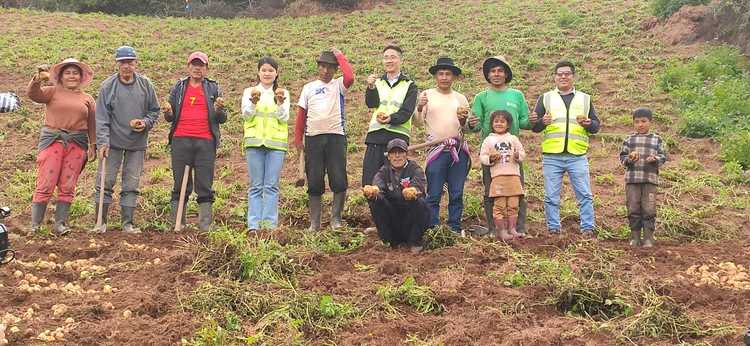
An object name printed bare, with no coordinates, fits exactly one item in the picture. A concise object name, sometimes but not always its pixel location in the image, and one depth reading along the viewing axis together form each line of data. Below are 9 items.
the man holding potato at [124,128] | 7.26
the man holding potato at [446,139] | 7.22
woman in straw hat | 7.07
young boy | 7.05
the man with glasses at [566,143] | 7.35
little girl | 6.99
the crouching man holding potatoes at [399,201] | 6.45
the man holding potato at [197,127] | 7.32
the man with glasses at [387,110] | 7.17
